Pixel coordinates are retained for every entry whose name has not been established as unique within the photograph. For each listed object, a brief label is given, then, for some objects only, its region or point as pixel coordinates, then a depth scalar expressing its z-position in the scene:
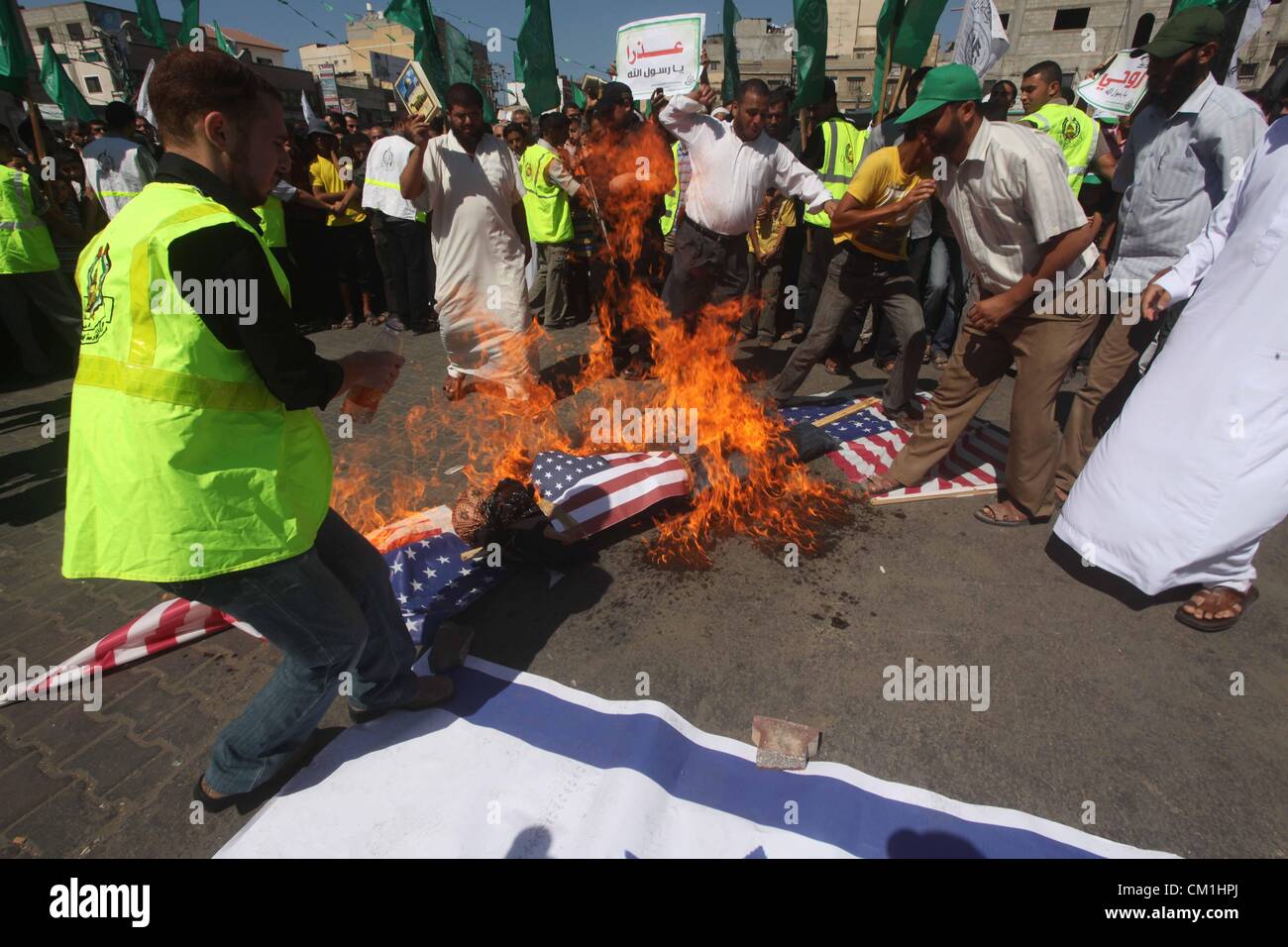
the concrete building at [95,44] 37.06
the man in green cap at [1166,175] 3.77
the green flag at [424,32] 5.48
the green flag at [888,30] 5.83
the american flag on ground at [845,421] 5.44
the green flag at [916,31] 5.54
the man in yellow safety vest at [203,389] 1.68
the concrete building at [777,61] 35.69
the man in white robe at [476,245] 5.43
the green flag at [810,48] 6.49
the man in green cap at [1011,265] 3.45
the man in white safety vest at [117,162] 6.61
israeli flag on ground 2.29
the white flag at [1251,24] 5.01
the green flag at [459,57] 6.09
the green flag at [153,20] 8.34
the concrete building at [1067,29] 33.56
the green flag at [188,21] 7.70
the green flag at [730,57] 8.38
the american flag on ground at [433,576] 3.44
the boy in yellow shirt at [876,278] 4.62
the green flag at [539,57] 6.81
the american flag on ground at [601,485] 3.93
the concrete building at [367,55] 33.66
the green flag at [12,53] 6.48
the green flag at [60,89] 9.32
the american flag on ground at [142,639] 3.02
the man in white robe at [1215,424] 2.99
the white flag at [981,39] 5.71
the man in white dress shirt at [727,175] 5.52
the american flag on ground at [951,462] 4.64
